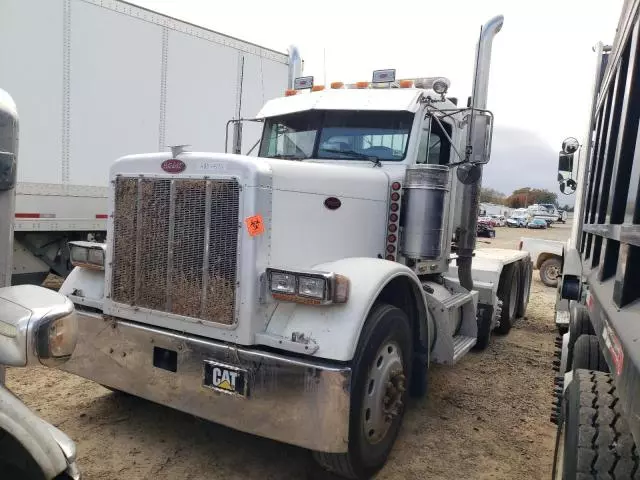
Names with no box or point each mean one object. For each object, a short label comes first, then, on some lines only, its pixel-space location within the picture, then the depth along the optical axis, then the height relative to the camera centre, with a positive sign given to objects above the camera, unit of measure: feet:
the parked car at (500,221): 185.78 -8.24
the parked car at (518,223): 180.07 -8.01
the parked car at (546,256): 41.75 -4.49
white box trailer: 20.86 +3.39
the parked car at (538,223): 166.65 -7.16
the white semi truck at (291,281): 9.64 -2.04
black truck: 5.71 -1.44
